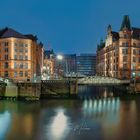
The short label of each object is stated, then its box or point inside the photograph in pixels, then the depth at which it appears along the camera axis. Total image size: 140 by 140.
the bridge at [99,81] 59.81
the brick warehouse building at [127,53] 74.86
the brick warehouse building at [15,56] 67.11
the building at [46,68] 108.54
